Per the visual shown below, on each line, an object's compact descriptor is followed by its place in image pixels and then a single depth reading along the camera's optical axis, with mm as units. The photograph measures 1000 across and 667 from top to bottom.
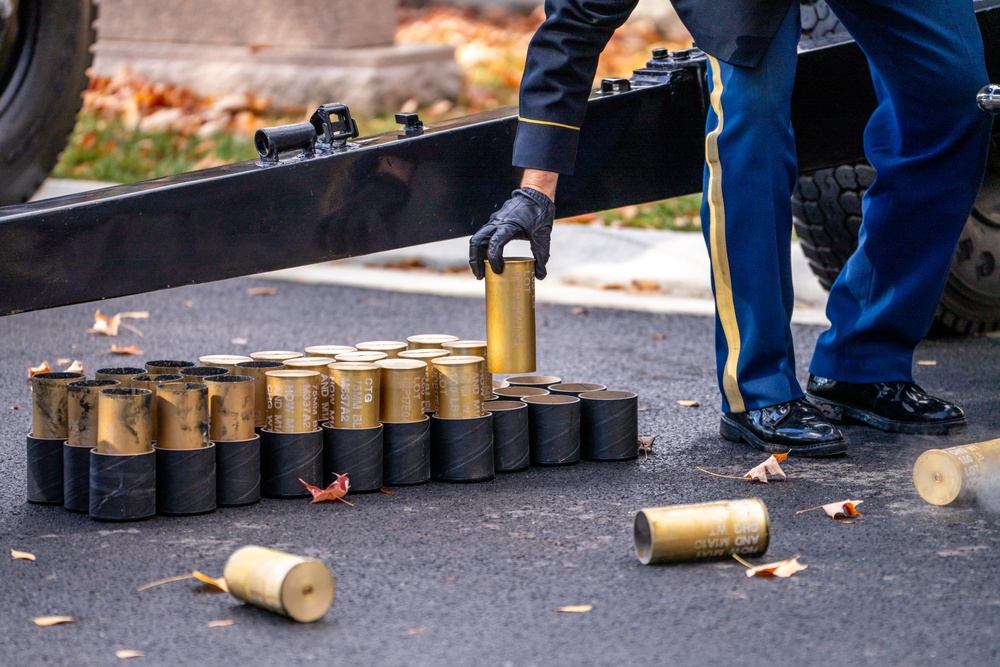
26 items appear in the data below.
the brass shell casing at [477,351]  6137
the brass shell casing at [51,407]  5418
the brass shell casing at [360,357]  5914
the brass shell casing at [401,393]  5652
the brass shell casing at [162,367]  5891
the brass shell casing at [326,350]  6147
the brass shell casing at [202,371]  5676
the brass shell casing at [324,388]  5754
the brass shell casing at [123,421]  5094
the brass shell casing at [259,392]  5687
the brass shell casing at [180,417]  5215
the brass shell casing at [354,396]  5559
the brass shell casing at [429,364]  5887
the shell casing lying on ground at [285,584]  4094
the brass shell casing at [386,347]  6163
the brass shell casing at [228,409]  5375
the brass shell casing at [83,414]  5266
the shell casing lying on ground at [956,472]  5266
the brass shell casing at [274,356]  6043
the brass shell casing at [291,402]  5484
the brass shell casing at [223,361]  5906
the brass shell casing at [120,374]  5527
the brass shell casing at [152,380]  5403
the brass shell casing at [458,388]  5727
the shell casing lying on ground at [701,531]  4598
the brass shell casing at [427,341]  6352
